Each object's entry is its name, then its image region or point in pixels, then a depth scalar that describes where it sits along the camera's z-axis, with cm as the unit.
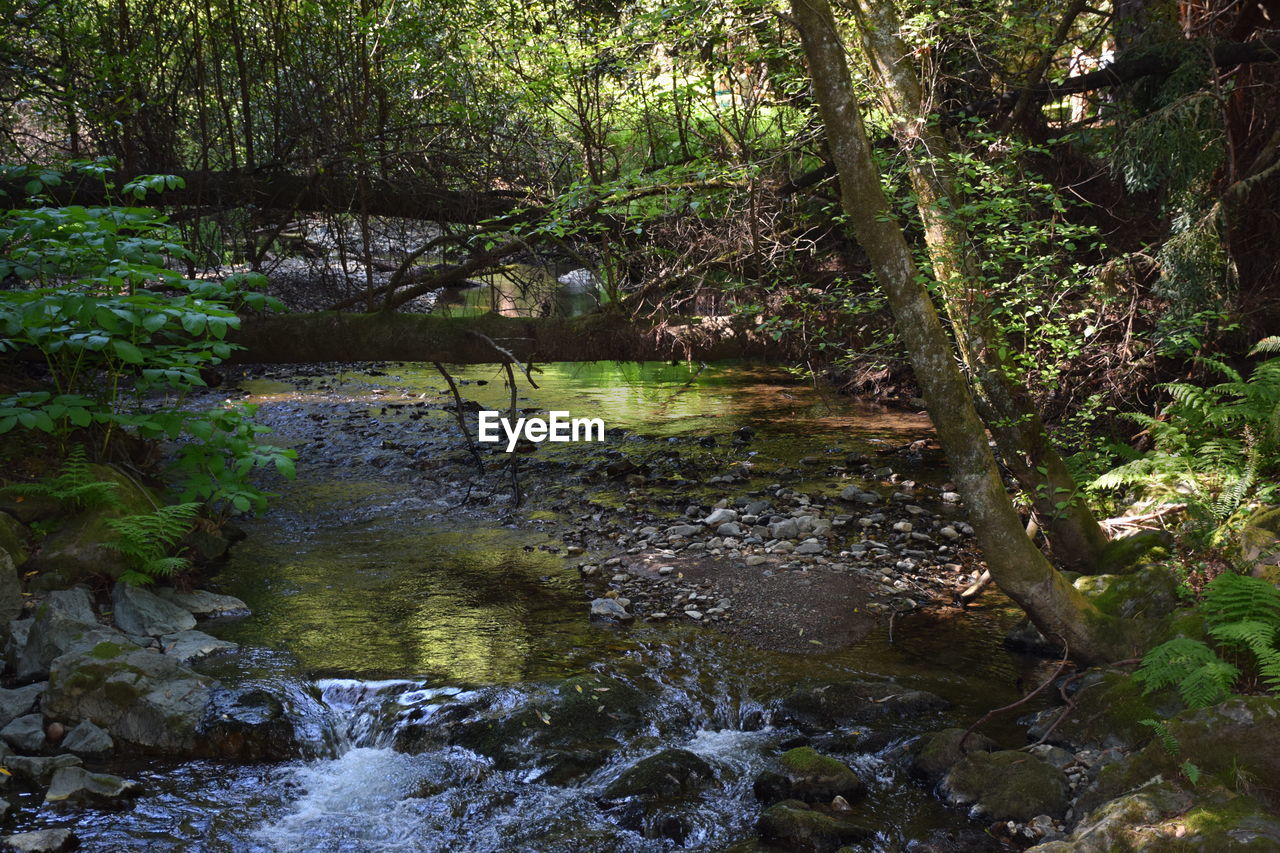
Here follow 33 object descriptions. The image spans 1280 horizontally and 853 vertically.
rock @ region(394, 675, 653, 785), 504
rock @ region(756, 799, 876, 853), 428
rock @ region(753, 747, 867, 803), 468
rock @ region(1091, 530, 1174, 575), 661
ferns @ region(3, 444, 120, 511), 680
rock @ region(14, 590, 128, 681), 560
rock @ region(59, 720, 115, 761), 497
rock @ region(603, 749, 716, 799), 474
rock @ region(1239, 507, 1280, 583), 548
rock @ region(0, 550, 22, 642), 603
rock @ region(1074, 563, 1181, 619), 591
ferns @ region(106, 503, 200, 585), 658
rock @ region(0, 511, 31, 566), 653
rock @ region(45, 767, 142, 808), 446
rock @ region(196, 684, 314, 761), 509
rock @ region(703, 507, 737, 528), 881
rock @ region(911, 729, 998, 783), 485
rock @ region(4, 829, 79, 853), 403
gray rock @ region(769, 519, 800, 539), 841
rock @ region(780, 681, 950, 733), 542
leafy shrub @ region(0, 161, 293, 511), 612
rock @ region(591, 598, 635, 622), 673
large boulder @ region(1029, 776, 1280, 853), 361
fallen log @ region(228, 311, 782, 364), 1006
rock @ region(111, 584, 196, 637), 628
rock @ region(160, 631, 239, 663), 596
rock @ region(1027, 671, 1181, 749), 497
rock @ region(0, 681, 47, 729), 509
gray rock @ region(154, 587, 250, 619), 671
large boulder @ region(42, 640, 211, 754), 512
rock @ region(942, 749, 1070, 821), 446
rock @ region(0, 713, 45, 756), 488
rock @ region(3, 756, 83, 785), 464
